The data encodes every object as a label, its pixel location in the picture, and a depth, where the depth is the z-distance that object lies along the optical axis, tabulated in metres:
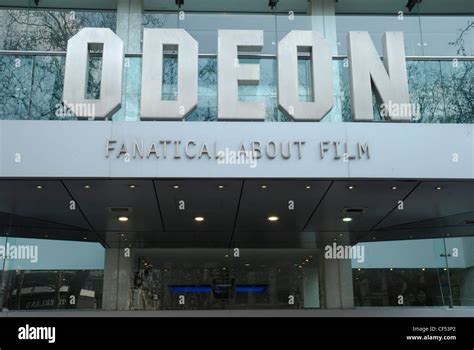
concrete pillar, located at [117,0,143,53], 12.31
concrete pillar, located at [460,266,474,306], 12.62
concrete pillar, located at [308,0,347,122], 12.75
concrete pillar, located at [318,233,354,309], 12.22
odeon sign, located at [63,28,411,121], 8.75
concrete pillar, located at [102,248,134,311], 11.88
